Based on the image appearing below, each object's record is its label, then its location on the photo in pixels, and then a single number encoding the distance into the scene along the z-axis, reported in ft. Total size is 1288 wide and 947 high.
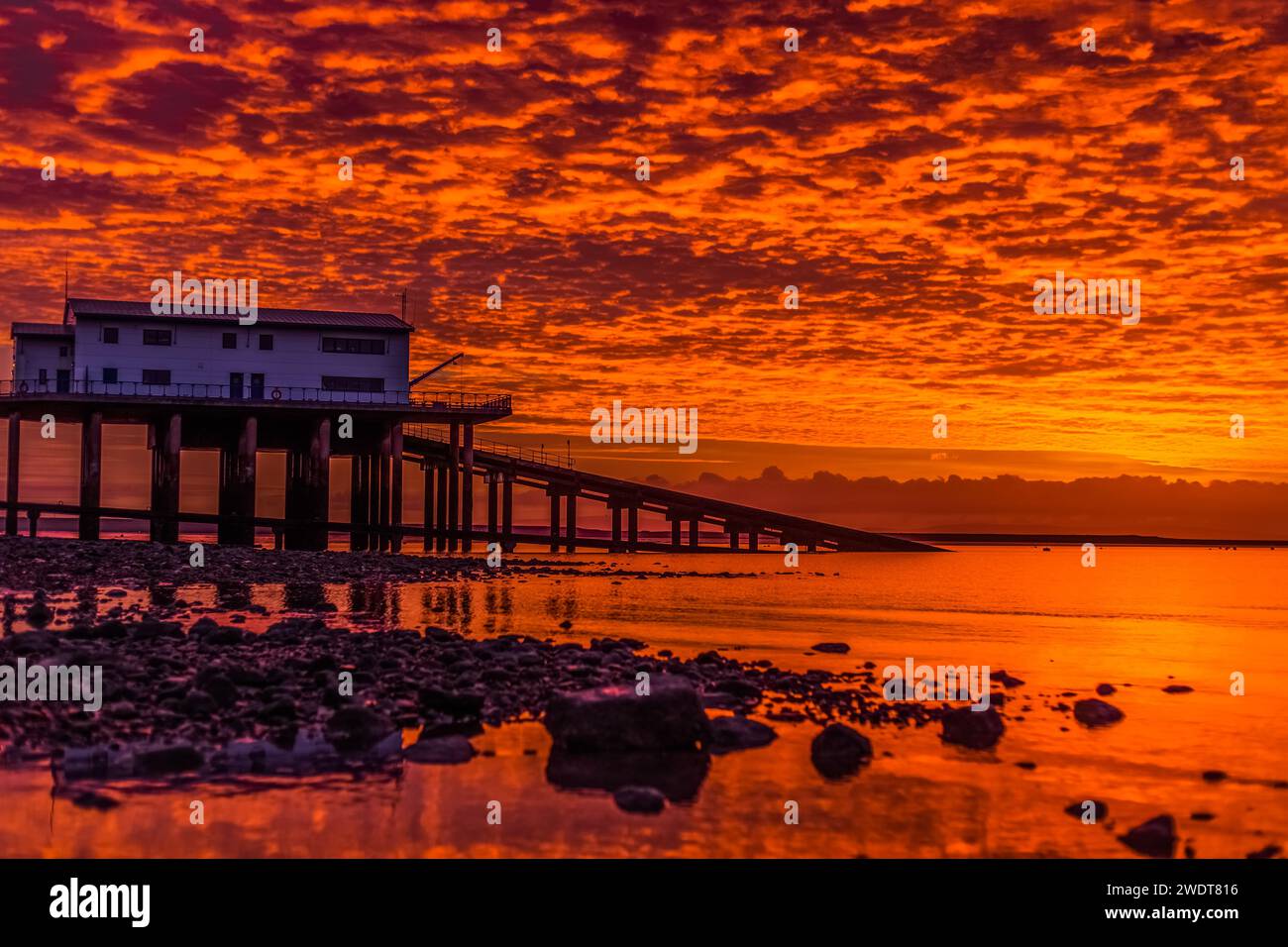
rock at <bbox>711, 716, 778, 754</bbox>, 40.24
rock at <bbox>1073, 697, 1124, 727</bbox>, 49.62
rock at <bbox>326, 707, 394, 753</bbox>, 37.68
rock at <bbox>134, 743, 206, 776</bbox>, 33.88
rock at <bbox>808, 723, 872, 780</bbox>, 37.78
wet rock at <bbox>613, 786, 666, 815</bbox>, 31.78
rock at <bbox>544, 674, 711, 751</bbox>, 38.29
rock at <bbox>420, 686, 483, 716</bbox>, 42.88
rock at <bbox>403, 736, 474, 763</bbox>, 36.24
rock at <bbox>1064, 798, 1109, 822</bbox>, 33.40
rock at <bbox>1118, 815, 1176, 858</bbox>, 29.89
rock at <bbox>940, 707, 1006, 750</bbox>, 43.04
